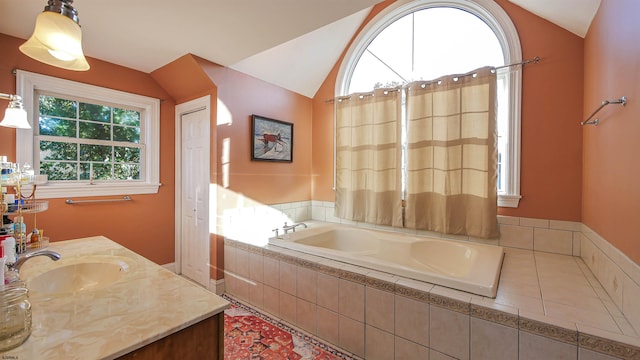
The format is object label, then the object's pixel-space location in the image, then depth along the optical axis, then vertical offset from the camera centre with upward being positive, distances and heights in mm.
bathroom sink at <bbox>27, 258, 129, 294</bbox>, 1233 -472
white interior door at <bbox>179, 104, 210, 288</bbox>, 2838 -200
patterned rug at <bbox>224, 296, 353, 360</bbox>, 1813 -1183
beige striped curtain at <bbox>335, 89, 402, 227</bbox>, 2959 +240
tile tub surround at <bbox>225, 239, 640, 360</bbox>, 1219 -722
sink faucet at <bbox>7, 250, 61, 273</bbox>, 921 -295
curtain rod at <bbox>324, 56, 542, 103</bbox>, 2281 +1002
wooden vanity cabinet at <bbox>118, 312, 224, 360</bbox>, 762 -507
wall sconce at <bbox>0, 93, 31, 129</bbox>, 1524 +358
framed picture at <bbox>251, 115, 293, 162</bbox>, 3025 +456
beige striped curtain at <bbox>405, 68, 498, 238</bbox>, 2402 +224
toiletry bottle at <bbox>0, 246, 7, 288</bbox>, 720 -242
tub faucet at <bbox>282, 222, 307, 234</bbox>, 2711 -500
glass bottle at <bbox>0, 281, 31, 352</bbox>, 675 -361
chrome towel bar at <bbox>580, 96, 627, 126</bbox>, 1330 +398
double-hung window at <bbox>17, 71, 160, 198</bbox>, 2289 +368
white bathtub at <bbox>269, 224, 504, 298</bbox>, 1626 -607
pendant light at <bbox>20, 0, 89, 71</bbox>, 967 +518
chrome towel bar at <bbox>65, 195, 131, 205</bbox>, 2416 -220
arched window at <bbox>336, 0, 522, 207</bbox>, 2408 +1333
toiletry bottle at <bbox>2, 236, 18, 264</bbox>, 859 -234
